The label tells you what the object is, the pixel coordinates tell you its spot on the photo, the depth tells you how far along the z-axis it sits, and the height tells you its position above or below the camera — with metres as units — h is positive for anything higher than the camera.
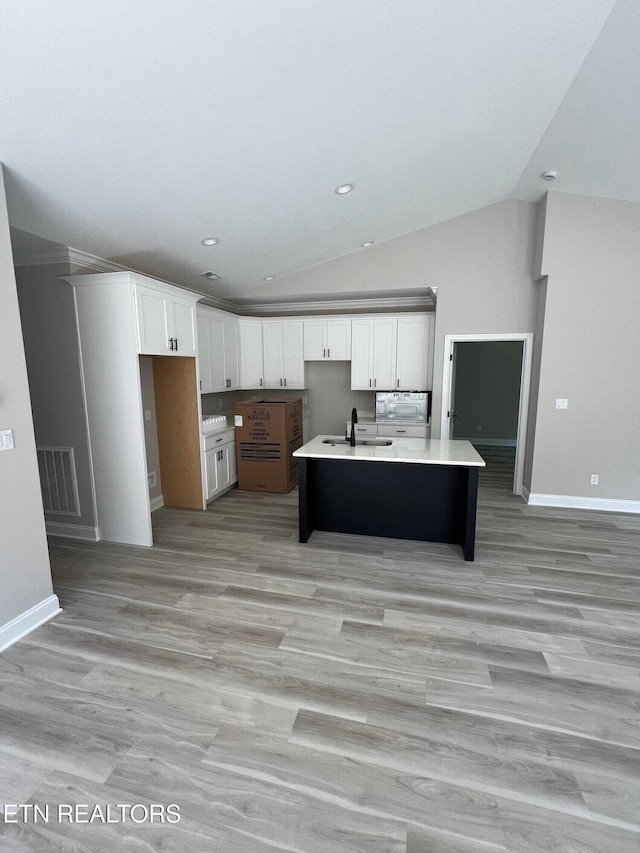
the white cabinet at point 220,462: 4.59 -1.09
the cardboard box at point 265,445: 5.00 -0.92
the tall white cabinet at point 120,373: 3.31 +0.00
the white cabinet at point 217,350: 4.63 +0.28
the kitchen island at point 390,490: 3.41 -1.07
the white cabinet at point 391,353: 5.21 +0.25
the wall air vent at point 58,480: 3.70 -1.01
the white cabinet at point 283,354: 5.62 +0.26
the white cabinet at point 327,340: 5.46 +0.44
